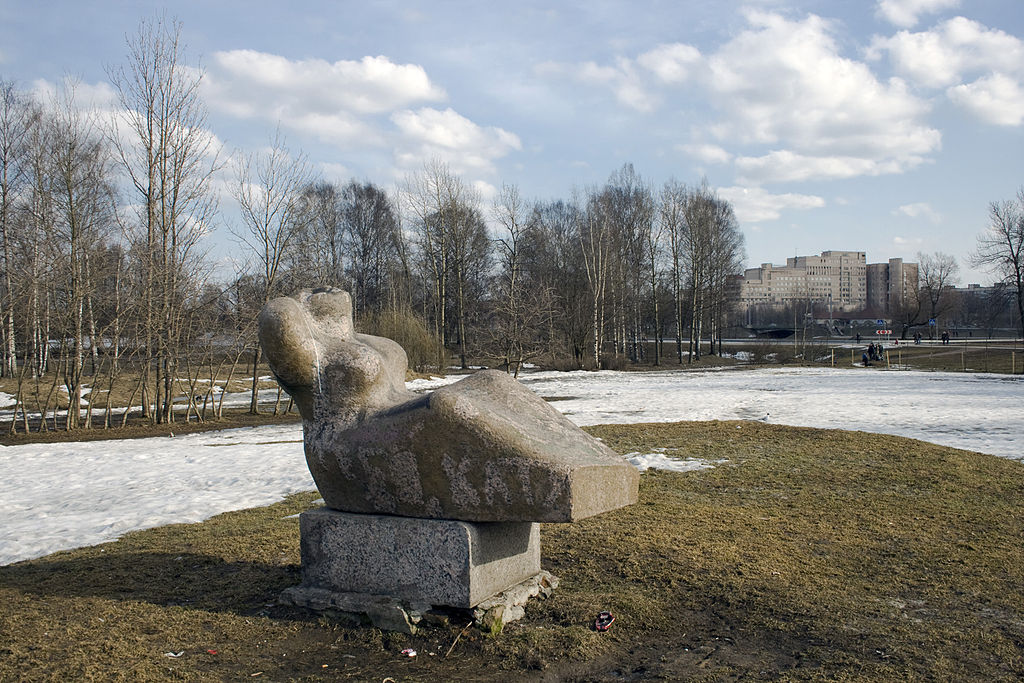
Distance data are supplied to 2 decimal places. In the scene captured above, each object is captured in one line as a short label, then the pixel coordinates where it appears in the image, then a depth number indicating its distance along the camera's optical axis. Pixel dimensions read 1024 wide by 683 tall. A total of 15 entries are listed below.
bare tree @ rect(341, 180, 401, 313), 52.03
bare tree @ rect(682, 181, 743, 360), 45.34
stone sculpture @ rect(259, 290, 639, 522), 3.87
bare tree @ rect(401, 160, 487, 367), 39.28
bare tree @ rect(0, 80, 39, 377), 27.20
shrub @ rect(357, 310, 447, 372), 28.77
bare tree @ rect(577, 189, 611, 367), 37.41
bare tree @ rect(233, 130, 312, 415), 19.80
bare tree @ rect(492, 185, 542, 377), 25.38
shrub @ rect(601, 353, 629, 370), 37.16
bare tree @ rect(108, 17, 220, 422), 16.12
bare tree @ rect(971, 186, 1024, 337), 42.00
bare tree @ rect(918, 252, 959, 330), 65.25
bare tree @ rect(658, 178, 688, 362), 45.31
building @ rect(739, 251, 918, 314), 132.12
